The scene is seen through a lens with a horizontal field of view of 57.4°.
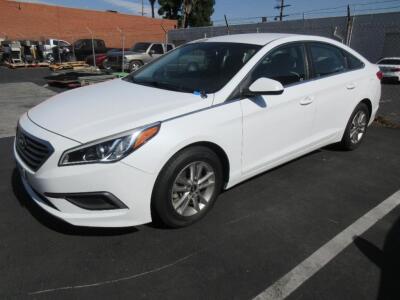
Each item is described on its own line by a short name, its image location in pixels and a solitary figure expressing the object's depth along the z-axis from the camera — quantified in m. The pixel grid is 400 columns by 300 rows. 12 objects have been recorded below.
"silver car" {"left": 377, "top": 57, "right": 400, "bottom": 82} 16.78
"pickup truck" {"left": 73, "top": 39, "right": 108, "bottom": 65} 24.91
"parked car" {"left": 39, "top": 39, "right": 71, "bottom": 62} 24.30
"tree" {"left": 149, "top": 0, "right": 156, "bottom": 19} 58.78
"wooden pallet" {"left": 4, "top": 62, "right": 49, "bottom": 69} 21.00
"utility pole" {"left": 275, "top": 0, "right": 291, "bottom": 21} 52.47
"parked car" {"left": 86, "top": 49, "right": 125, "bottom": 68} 20.56
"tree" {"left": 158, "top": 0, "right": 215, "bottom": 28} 47.78
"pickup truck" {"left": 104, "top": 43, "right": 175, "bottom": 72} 17.70
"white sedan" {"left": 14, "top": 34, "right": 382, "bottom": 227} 2.73
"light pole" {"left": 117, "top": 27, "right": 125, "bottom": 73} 16.15
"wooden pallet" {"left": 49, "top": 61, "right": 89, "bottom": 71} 19.09
